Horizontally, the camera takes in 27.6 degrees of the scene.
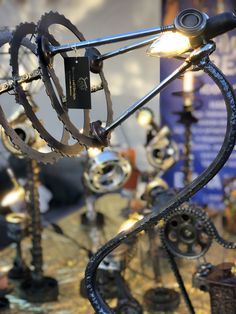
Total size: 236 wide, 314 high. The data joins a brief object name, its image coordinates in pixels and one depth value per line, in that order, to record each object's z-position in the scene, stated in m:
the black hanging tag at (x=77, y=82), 1.11
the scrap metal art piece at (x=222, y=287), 1.48
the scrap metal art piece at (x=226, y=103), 1.03
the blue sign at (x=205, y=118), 1.86
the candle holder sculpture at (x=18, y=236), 2.34
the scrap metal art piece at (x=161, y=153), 2.67
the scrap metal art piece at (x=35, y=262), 2.23
